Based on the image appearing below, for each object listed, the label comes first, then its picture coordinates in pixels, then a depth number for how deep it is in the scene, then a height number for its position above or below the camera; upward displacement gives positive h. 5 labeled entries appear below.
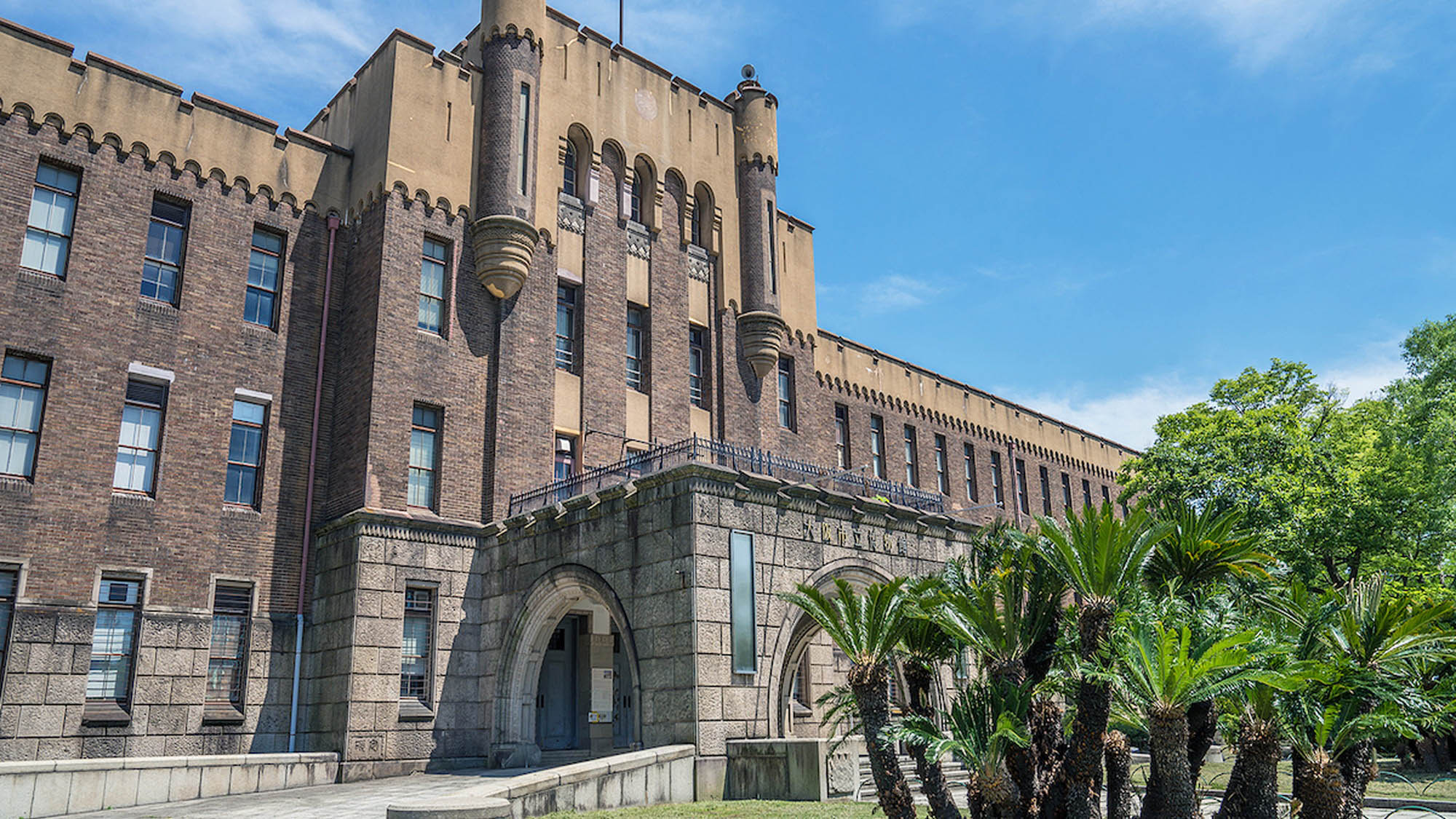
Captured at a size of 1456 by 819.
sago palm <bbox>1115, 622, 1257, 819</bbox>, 10.03 -0.01
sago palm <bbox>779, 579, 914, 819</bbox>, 11.45 +0.42
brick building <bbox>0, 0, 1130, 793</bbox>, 17.64 +4.91
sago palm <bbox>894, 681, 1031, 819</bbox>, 10.85 -0.55
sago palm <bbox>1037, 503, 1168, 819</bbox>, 10.90 +0.89
